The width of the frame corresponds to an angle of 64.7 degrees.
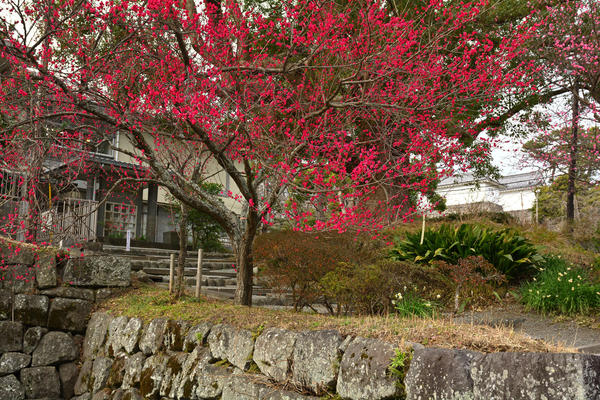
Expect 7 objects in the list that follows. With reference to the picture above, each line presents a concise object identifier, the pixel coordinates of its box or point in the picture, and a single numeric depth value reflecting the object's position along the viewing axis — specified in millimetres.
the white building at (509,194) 23309
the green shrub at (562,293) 6570
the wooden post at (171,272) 7138
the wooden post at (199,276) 6943
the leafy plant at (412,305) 6324
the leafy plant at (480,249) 8023
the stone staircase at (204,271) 8821
